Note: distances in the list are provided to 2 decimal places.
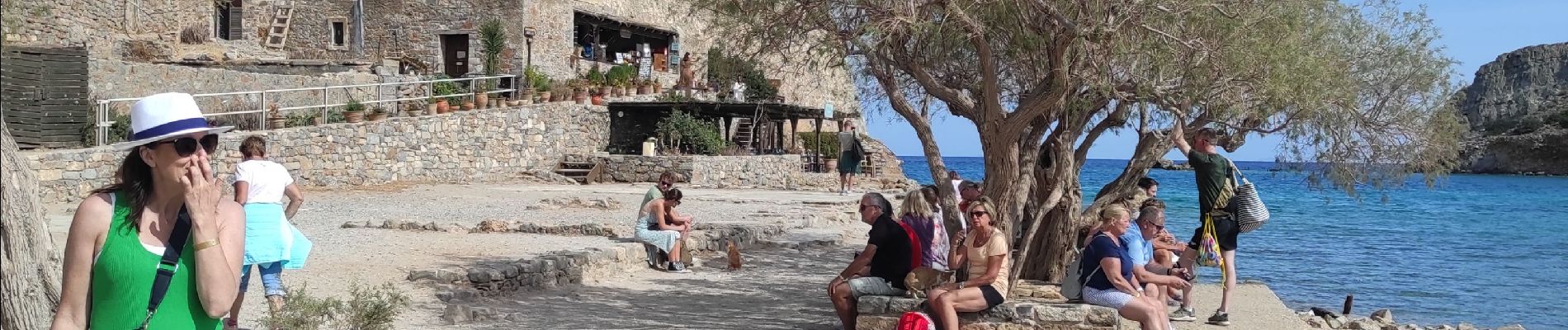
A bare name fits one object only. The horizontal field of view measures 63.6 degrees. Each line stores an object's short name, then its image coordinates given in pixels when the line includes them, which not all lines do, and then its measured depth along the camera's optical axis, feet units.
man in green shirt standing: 30.14
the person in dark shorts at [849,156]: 84.53
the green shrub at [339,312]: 23.65
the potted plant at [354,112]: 80.64
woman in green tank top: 11.20
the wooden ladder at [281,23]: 117.80
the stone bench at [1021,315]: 25.21
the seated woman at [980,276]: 25.26
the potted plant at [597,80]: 119.55
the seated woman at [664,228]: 42.73
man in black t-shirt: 27.66
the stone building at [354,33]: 93.66
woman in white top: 23.75
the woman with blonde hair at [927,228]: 28.94
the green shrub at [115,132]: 63.67
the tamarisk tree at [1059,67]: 29.58
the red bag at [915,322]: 24.95
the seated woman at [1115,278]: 25.50
